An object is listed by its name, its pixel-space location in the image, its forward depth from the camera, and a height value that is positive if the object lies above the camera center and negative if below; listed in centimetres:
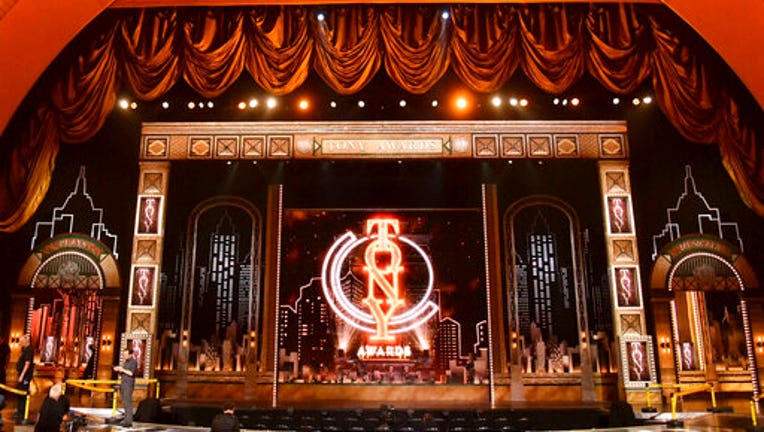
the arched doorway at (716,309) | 1236 +108
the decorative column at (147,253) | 1259 +233
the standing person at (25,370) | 890 +11
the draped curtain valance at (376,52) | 1100 +518
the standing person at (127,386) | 880 -11
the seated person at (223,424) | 677 -47
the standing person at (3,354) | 1014 +39
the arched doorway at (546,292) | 1273 +150
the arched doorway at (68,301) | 1236 +144
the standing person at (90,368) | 1238 +17
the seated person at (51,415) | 681 -36
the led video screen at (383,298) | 1280 +145
